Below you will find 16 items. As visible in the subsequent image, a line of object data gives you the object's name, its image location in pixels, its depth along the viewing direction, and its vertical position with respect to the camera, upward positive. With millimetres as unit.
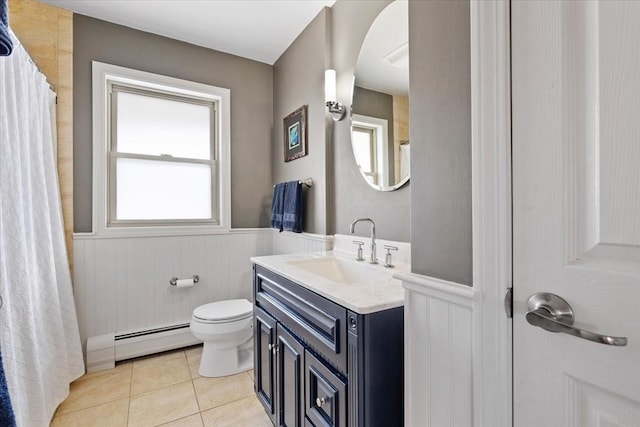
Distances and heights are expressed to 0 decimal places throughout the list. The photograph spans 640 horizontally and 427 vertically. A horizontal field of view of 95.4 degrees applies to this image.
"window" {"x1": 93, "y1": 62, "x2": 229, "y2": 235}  2242 +509
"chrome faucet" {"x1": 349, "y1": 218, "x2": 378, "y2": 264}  1509 -174
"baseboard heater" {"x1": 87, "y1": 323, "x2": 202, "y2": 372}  2125 -1010
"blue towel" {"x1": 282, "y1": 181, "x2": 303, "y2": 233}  2193 +29
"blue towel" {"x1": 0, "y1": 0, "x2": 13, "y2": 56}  669 +420
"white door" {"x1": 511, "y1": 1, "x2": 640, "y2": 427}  517 +16
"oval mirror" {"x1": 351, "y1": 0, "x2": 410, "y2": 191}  1458 +604
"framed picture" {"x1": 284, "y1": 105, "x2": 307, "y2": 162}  2246 +638
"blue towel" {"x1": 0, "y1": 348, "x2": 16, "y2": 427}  652 -434
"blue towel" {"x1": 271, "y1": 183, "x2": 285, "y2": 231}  2392 +49
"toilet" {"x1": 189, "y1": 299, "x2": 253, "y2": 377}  1983 -845
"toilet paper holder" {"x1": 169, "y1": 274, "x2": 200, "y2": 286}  2430 -564
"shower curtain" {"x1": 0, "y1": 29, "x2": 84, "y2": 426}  1292 -227
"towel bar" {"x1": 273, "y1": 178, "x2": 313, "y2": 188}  2178 +232
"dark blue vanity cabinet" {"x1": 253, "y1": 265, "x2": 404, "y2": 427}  884 -530
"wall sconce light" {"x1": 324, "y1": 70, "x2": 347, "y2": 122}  1886 +767
